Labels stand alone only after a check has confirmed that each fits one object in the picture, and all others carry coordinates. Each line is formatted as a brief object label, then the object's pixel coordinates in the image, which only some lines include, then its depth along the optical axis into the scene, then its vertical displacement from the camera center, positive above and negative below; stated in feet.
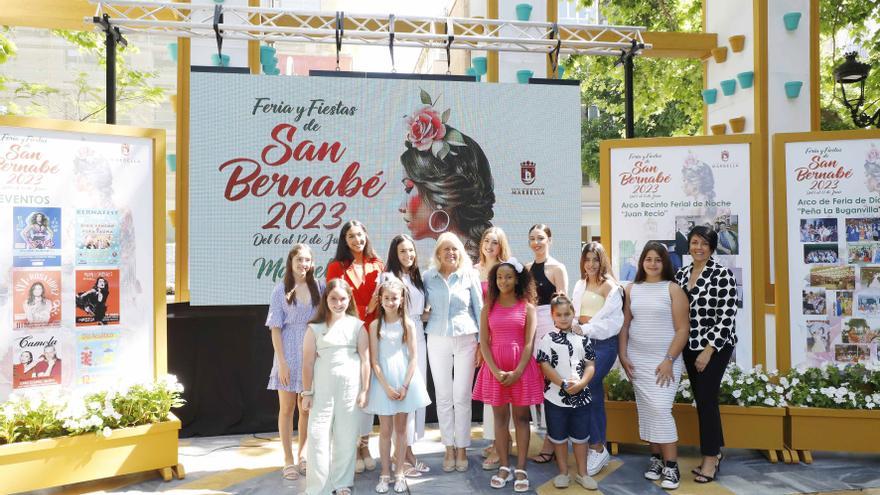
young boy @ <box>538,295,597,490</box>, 13.14 -2.72
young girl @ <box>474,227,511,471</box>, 15.06 +0.00
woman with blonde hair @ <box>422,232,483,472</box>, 14.32 -1.87
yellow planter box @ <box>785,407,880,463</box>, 14.82 -4.24
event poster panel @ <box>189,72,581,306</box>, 17.78 +2.56
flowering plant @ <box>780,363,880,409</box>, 15.01 -3.30
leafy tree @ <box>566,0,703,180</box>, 36.01 +10.79
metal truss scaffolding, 17.65 +6.62
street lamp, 23.44 +6.66
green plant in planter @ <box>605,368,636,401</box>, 15.81 -3.41
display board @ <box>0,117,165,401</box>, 13.50 +0.04
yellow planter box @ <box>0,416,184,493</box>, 12.67 -4.24
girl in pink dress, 13.33 -2.25
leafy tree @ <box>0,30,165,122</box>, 31.32 +9.22
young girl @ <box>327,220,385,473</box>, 14.46 -0.35
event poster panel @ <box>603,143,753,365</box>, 16.74 +1.31
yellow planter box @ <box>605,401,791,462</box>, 15.16 -4.24
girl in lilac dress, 14.14 -1.56
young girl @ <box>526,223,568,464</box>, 15.06 -0.61
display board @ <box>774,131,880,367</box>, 15.89 +0.09
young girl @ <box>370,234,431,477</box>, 14.35 -0.77
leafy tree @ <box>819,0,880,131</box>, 31.78 +11.60
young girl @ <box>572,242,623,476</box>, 13.79 -1.48
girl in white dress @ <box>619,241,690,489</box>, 13.65 -2.05
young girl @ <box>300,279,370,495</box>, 12.60 -2.68
